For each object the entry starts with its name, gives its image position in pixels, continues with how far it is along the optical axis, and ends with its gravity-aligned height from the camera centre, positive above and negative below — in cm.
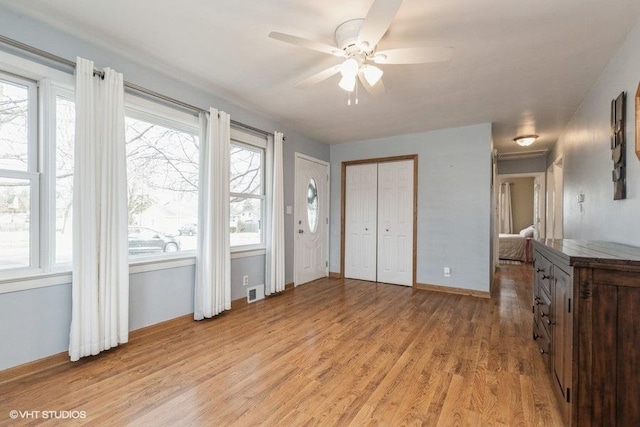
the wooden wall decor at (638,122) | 187 +58
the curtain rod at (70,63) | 194 +109
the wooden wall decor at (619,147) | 216 +50
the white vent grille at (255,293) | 386 -108
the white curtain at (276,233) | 407 -28
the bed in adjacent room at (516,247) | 720 -83
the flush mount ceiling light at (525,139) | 479 +122
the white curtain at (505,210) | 1005 +11
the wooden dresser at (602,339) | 133 -58
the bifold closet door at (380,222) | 487 -16
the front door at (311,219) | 482 -11
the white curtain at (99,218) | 220 -5
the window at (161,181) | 277 +31
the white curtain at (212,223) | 315 -12
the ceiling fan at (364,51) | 178 +109
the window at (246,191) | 377 +29
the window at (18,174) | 201 +25
